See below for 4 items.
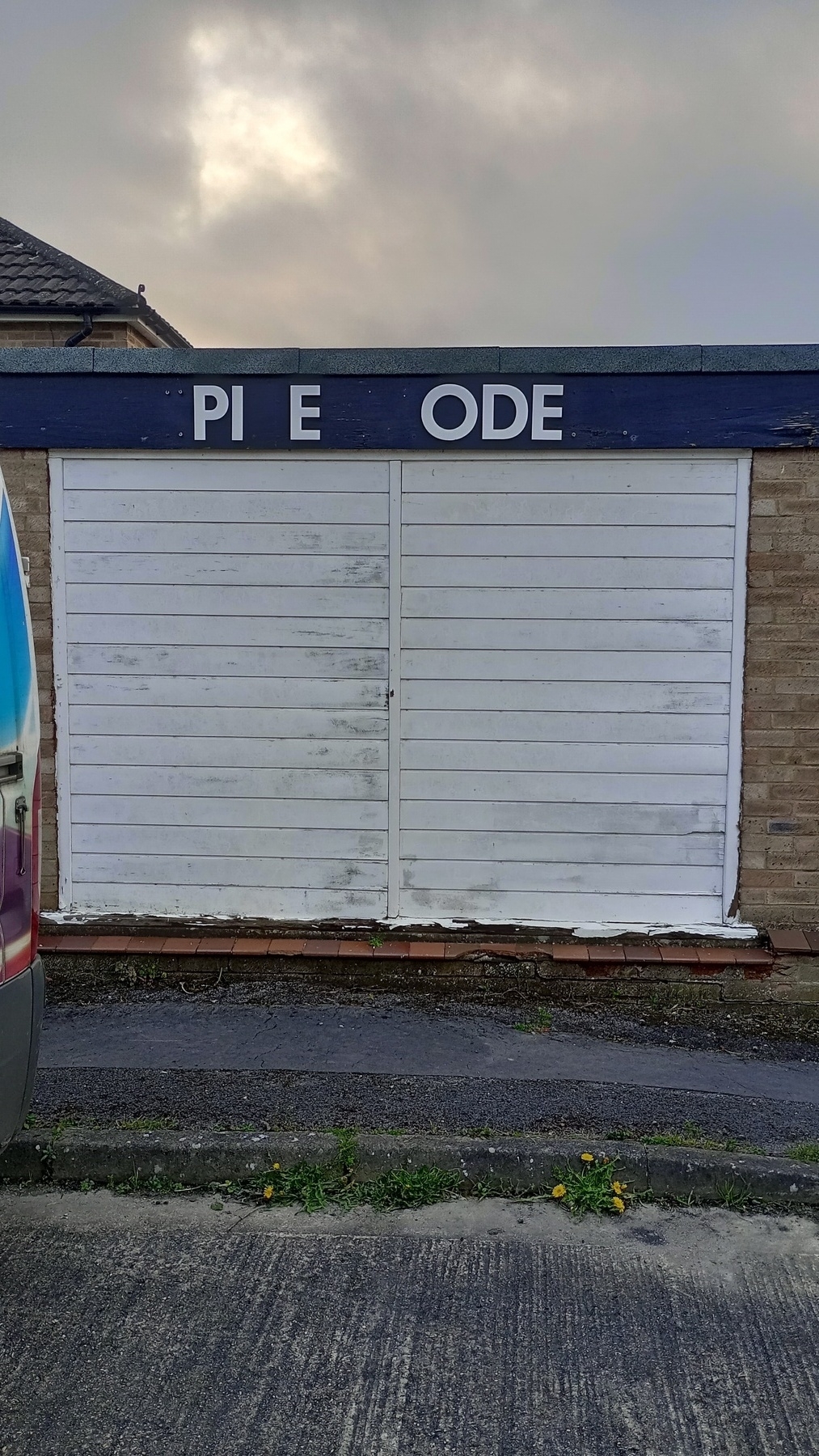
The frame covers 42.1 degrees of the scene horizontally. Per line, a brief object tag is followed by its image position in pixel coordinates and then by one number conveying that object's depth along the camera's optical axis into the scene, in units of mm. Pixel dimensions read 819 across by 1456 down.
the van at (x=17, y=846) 2799
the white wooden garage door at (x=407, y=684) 5438
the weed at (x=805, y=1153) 3715
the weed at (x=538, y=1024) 5023
